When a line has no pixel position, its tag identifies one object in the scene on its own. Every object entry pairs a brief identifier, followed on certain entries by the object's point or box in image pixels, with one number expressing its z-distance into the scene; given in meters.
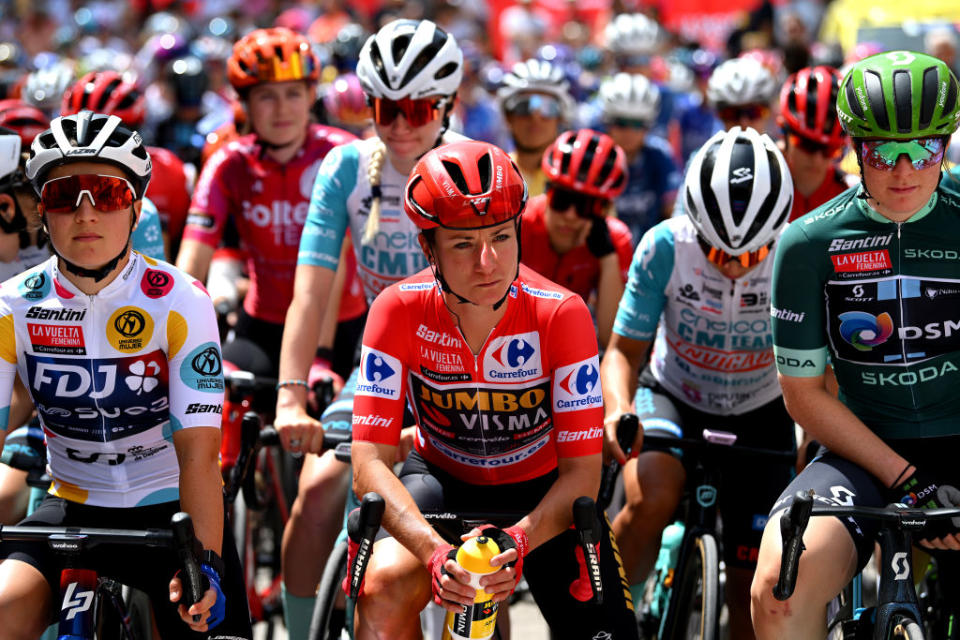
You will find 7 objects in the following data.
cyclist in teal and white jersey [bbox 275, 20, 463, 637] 10.35
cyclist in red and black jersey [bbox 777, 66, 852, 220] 13.00
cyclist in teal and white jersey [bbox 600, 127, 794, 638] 9.73
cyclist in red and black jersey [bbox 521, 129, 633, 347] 12.10
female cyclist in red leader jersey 7.65
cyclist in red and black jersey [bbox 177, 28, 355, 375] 12.63
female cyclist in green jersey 7.91
